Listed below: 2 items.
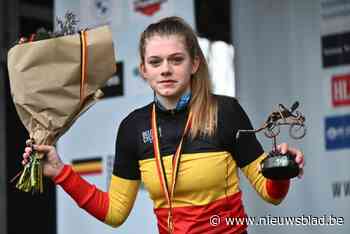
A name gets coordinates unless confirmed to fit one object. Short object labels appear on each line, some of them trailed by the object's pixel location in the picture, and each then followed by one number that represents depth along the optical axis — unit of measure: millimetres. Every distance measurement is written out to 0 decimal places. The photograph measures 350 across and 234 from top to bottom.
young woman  5273
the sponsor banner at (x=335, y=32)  8680
